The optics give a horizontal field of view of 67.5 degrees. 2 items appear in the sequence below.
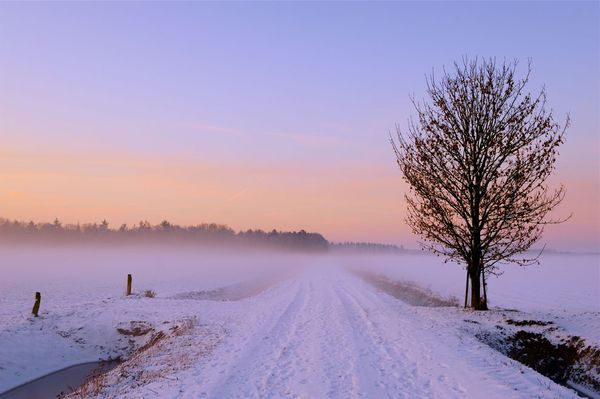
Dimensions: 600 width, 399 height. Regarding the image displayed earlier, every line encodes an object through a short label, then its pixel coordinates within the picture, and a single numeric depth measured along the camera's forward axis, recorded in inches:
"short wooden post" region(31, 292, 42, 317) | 863.3
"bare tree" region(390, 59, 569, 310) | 838.5
